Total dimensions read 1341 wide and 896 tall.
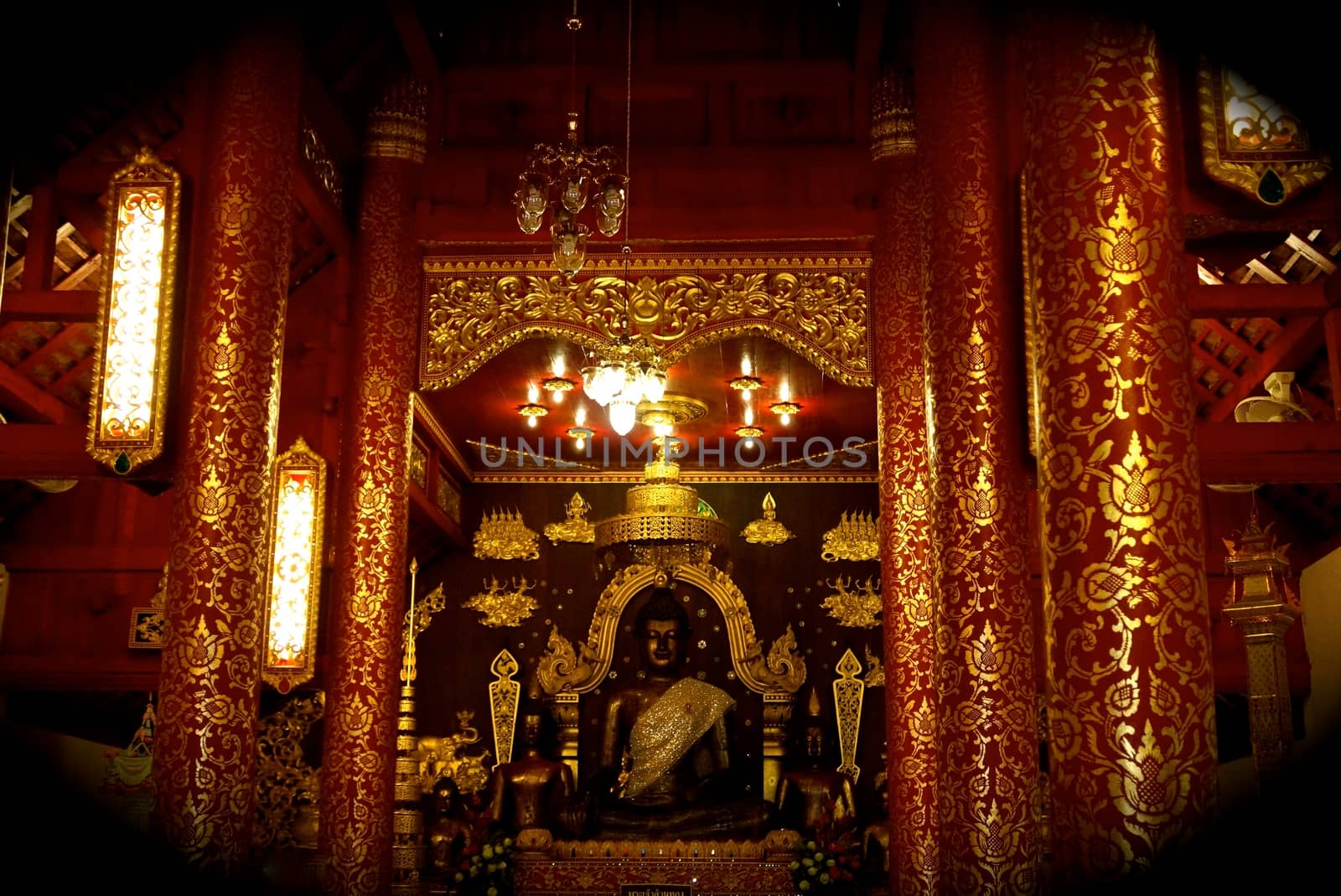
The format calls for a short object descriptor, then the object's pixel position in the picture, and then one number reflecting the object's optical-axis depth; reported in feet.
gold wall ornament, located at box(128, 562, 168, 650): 27.94
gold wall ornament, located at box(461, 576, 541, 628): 34.96
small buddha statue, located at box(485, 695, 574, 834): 30.19
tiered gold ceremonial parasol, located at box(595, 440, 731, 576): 27.99
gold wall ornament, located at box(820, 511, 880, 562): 35.22
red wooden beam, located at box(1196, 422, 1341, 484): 19.02
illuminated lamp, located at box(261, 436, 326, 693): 21.67
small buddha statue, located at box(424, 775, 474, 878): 28.84
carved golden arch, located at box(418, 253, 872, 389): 23.02
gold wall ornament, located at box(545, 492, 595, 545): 35.76
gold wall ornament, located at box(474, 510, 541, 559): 35.58
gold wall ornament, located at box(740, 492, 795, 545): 35.63
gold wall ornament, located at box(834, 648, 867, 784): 33.60
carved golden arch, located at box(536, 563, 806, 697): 34.14
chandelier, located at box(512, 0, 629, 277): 17.30
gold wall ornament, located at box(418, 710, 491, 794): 32.53
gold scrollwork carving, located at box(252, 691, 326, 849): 25.71
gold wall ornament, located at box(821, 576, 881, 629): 34.71
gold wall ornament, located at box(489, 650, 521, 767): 33.83
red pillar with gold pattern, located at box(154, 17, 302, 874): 14.85
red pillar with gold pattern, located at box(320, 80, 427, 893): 20.93
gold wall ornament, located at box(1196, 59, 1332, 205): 11.34
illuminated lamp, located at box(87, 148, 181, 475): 16.28
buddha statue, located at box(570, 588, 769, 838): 29.86
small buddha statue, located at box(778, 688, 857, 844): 29.30
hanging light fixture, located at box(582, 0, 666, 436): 19.72
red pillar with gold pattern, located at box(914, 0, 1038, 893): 14.83
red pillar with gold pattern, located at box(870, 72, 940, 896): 20.77
